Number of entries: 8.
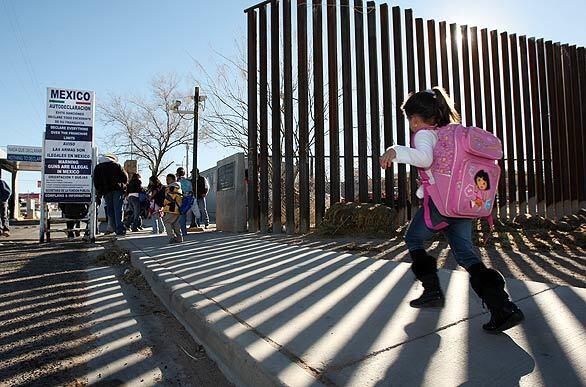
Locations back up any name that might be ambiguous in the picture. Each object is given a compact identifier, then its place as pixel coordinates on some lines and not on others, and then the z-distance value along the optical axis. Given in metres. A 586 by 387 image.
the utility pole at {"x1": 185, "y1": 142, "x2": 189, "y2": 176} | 30.53
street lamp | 17.39
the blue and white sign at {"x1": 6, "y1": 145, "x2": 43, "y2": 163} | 36.03
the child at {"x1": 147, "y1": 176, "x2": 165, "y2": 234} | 10.77
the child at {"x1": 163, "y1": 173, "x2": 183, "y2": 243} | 7.61
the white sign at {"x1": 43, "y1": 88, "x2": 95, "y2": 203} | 9.25
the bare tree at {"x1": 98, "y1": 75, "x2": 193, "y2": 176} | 40.84
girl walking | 2.53
